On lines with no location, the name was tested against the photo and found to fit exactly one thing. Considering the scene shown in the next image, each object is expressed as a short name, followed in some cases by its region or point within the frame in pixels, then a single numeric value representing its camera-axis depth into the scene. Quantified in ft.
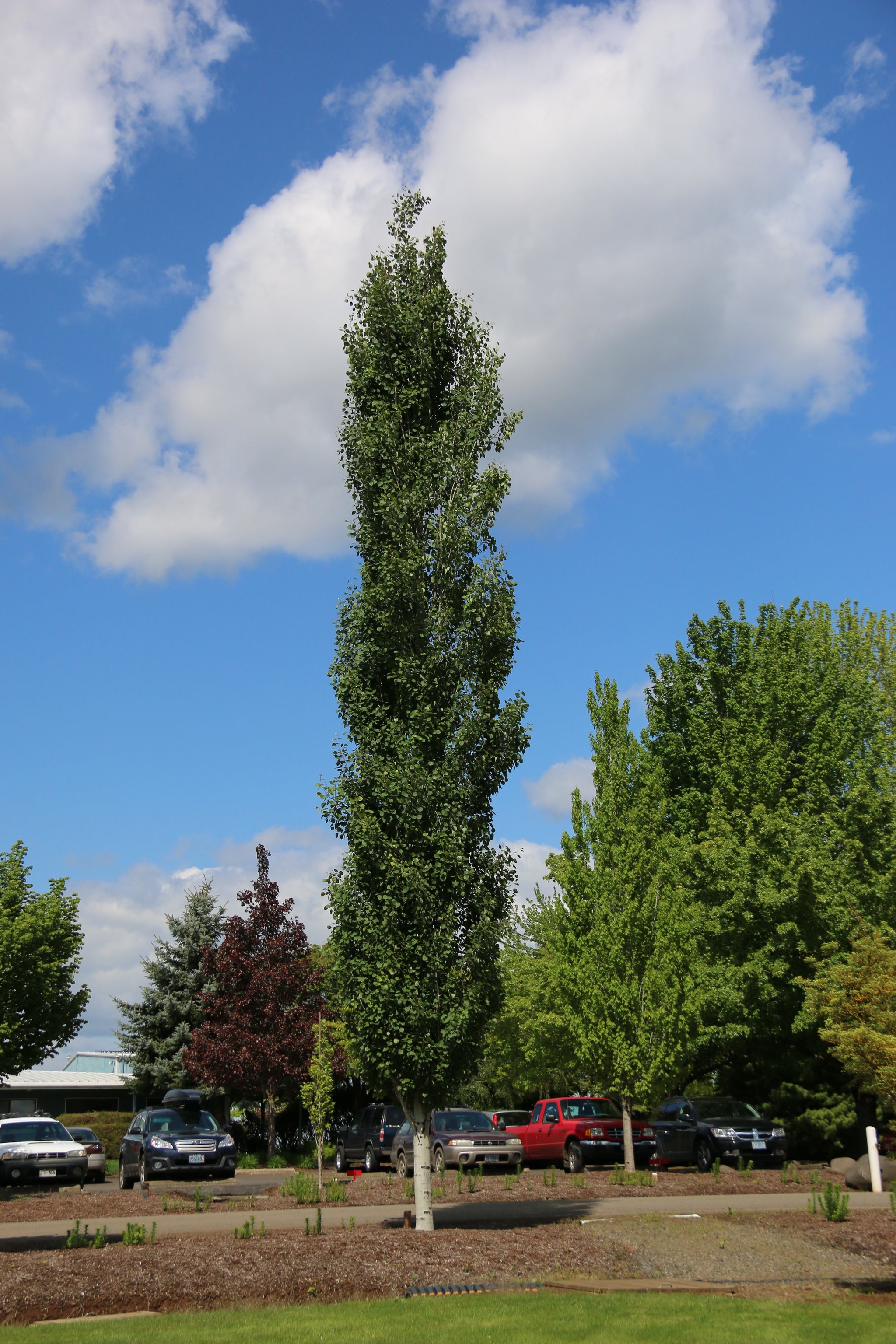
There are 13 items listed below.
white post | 61.67
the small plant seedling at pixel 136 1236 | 39.24
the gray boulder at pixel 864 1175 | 64.34
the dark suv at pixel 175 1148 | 74.64
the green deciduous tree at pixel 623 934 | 73.87
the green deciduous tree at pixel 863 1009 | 40.78
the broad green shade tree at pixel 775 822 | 86.69
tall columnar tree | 46.83
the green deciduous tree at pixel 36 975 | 95.71
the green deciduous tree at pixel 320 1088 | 75.31
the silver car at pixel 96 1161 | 87.56
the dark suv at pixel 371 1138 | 89.35
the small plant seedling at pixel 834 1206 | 44.62
